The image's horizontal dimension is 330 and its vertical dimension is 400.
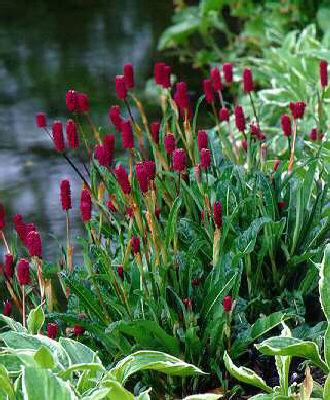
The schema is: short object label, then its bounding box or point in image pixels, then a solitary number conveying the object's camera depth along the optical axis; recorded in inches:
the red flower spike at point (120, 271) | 228.1
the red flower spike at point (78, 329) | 221.7
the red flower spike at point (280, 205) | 249.5
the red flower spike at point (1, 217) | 220.4
